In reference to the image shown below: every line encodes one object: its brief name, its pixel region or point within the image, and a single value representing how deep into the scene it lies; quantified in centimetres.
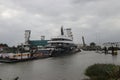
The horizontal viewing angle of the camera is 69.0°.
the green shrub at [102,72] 918
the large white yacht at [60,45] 4021
